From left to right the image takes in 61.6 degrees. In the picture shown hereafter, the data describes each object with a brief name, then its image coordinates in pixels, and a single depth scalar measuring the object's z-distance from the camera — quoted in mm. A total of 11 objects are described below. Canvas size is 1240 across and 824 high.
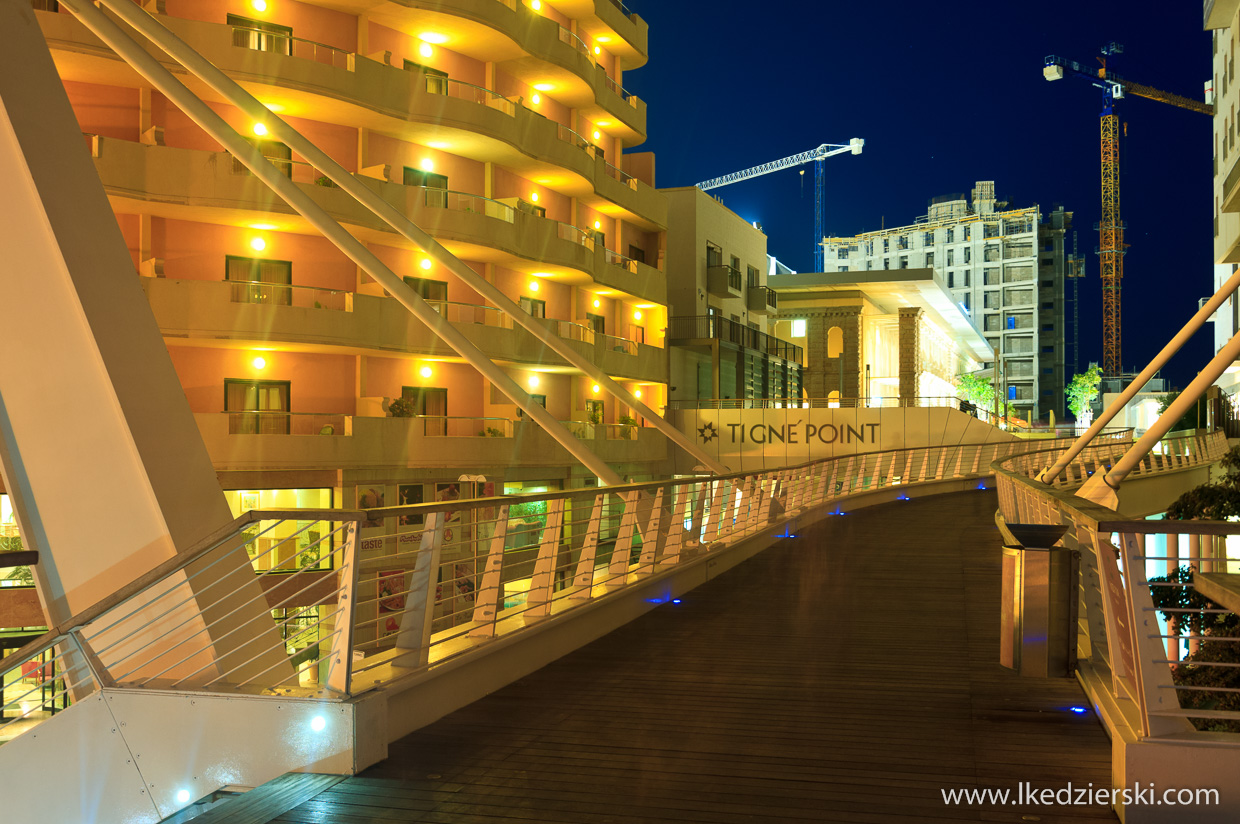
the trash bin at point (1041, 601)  6398
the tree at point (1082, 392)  86275
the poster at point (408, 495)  24719
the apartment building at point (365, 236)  21672
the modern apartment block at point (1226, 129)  29250
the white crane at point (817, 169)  165500
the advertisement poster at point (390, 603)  22484
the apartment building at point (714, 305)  40531
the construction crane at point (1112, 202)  136250
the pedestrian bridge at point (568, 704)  4762
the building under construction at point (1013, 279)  112312
